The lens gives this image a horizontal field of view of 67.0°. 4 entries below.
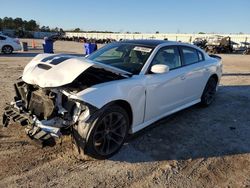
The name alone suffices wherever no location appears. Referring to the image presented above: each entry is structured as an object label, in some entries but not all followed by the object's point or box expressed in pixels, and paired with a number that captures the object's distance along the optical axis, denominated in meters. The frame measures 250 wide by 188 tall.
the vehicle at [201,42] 23.84
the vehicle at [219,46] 21.86
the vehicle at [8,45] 13.18
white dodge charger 2.47
